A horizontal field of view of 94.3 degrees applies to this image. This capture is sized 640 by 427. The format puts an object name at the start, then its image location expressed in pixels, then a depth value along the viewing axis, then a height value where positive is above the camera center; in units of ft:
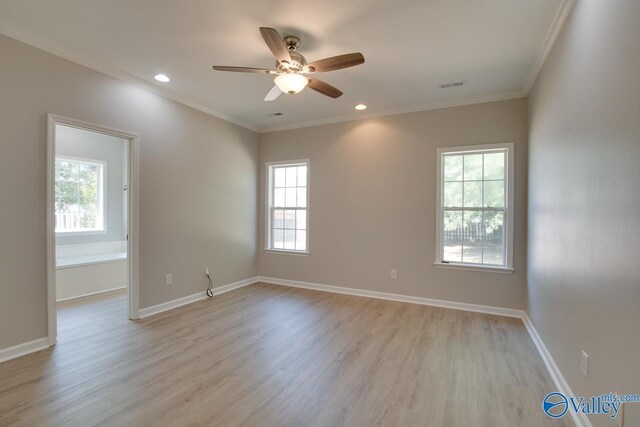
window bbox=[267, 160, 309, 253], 16.98 +0.29
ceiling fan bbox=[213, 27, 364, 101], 7.37 +3.90
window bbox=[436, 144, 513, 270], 12.37 +0.28
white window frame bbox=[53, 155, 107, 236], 17.62 +0.86
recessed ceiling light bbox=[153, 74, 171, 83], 10.98 +4.99
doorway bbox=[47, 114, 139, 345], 11.46 -0.39
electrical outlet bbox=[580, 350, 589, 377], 5.73 -2.97
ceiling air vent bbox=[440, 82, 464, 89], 11.39 +4.97
